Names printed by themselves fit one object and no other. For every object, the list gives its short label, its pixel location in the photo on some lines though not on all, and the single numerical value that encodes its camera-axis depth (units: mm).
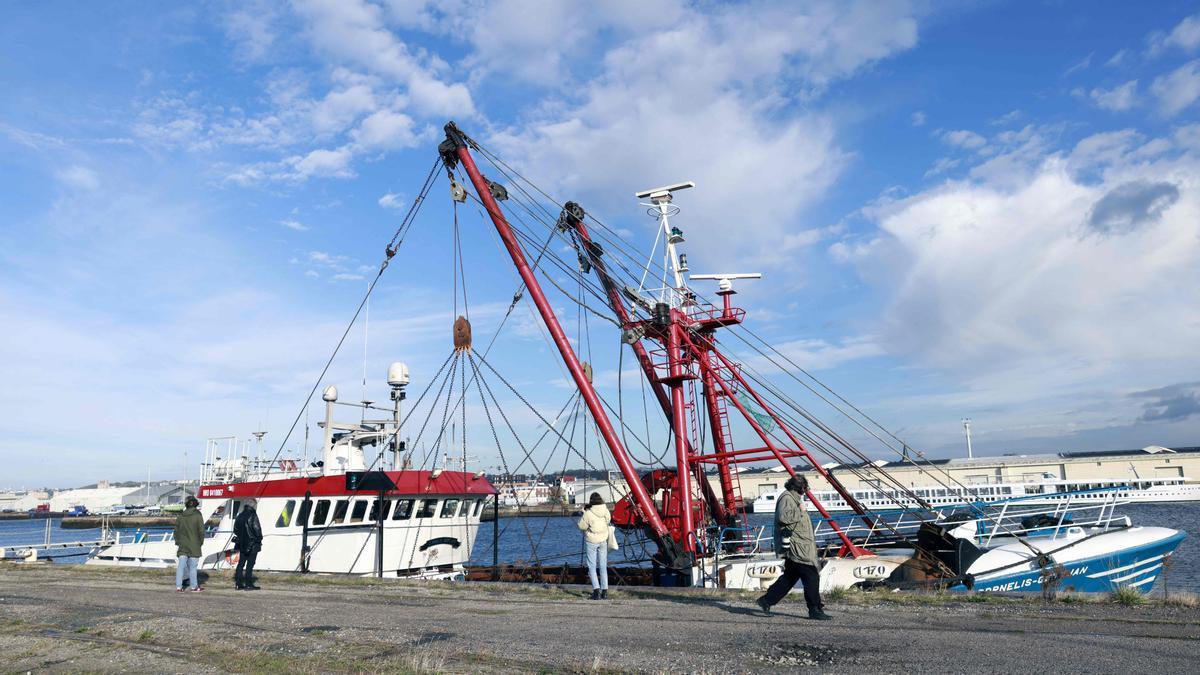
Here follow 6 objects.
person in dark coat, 16541
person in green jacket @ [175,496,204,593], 15445
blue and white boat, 17031
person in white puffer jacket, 13422
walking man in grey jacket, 10117
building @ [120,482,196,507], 152125
